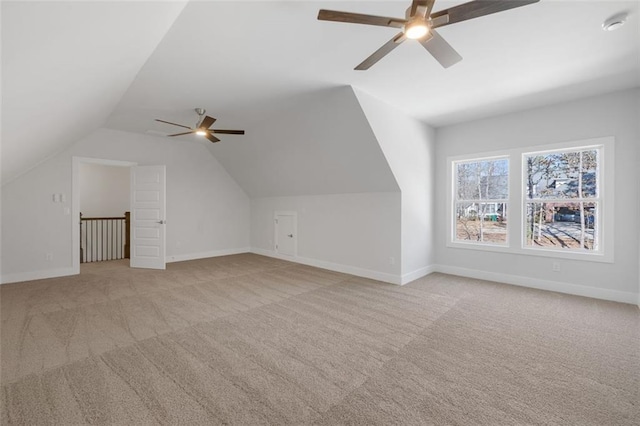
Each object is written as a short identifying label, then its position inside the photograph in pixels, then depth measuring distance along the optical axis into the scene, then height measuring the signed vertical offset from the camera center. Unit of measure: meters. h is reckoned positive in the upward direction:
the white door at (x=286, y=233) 6.25 -0.50
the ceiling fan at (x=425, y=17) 1.55 +1.24
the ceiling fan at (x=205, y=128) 3.97 +1.35
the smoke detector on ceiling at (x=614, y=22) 2.15 +1.61
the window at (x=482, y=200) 4.62 +0.23
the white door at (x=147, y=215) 5.48 -0.04
